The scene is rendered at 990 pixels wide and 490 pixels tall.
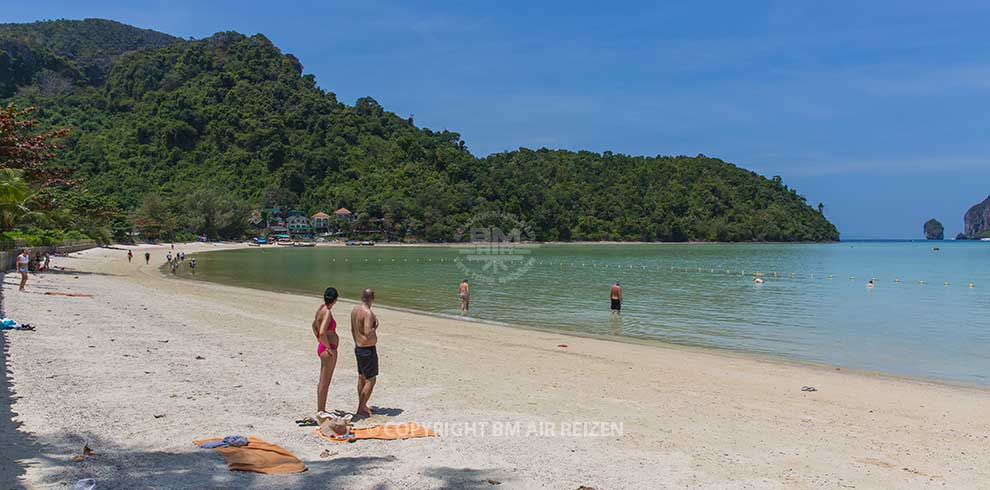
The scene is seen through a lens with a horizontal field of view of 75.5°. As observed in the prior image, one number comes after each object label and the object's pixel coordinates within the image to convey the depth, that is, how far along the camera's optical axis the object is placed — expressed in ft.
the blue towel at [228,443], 20.58
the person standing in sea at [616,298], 76.69
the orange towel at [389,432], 22.66
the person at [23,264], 68.28
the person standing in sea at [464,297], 77.82
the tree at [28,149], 67.36
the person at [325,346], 24.35
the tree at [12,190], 70.38
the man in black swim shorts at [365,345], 24.67
